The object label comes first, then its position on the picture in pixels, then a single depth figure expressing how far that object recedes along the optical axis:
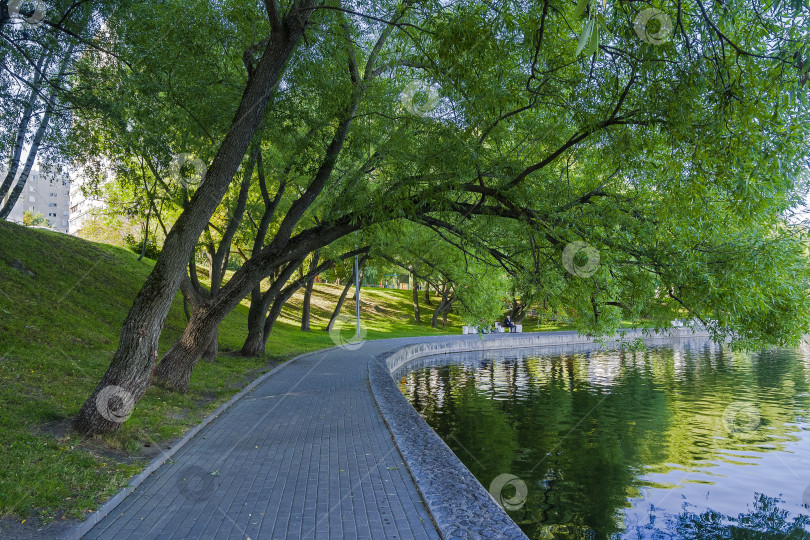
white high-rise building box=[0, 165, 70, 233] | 98.88
